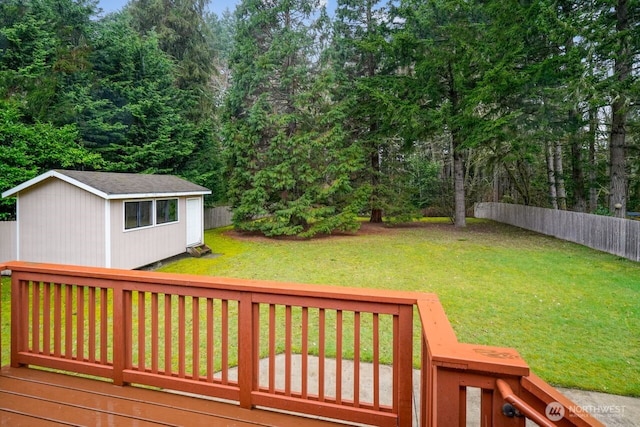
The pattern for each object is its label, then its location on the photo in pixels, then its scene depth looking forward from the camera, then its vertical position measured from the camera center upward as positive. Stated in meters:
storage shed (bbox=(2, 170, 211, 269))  7.98 -0.18
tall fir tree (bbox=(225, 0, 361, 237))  13.95 +3.24
